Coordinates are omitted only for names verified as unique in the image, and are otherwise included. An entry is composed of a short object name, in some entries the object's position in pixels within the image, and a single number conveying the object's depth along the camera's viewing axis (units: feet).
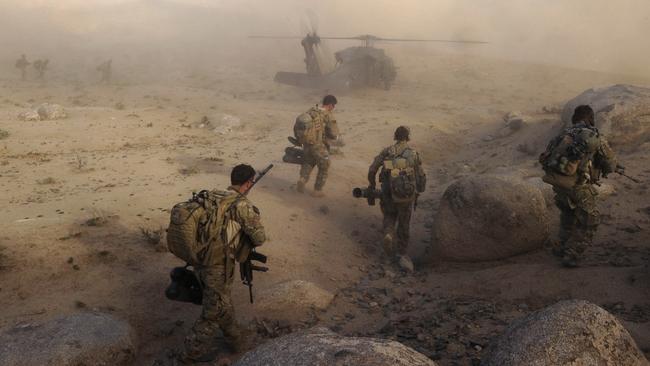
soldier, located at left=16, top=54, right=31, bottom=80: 68.66
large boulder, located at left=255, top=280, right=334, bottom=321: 15.56
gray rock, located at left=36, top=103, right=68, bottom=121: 42.78
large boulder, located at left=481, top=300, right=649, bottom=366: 8.84
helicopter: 64.95
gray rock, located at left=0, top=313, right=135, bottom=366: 11.57
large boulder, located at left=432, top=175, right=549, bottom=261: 18.74
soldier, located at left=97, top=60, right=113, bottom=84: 72.02
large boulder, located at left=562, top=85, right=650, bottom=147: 28.99
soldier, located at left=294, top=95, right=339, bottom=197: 26.48
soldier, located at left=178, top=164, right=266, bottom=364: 12.27
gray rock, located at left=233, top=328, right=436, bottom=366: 7.80
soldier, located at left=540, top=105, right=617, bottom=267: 16.75
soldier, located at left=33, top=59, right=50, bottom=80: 69.82
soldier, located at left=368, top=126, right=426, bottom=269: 20.65
